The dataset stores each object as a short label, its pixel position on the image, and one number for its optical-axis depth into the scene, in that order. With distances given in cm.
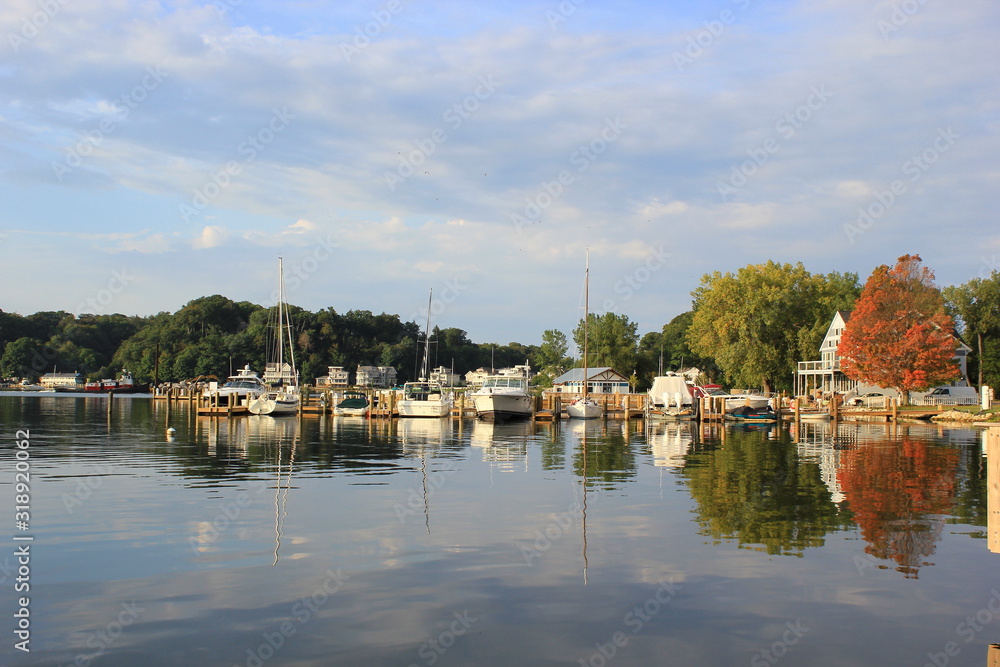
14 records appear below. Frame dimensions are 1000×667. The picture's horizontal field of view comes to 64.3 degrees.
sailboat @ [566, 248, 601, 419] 6334
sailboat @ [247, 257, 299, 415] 6103
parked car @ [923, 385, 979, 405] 6331
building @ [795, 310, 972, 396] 7544
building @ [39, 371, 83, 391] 17562
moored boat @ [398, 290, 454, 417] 5878
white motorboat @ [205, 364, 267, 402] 6450
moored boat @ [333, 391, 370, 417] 6022
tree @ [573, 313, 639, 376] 10400
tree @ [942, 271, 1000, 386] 8762
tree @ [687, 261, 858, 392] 8169
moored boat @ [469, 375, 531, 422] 5806
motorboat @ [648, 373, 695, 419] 6181
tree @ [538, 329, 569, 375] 11656
